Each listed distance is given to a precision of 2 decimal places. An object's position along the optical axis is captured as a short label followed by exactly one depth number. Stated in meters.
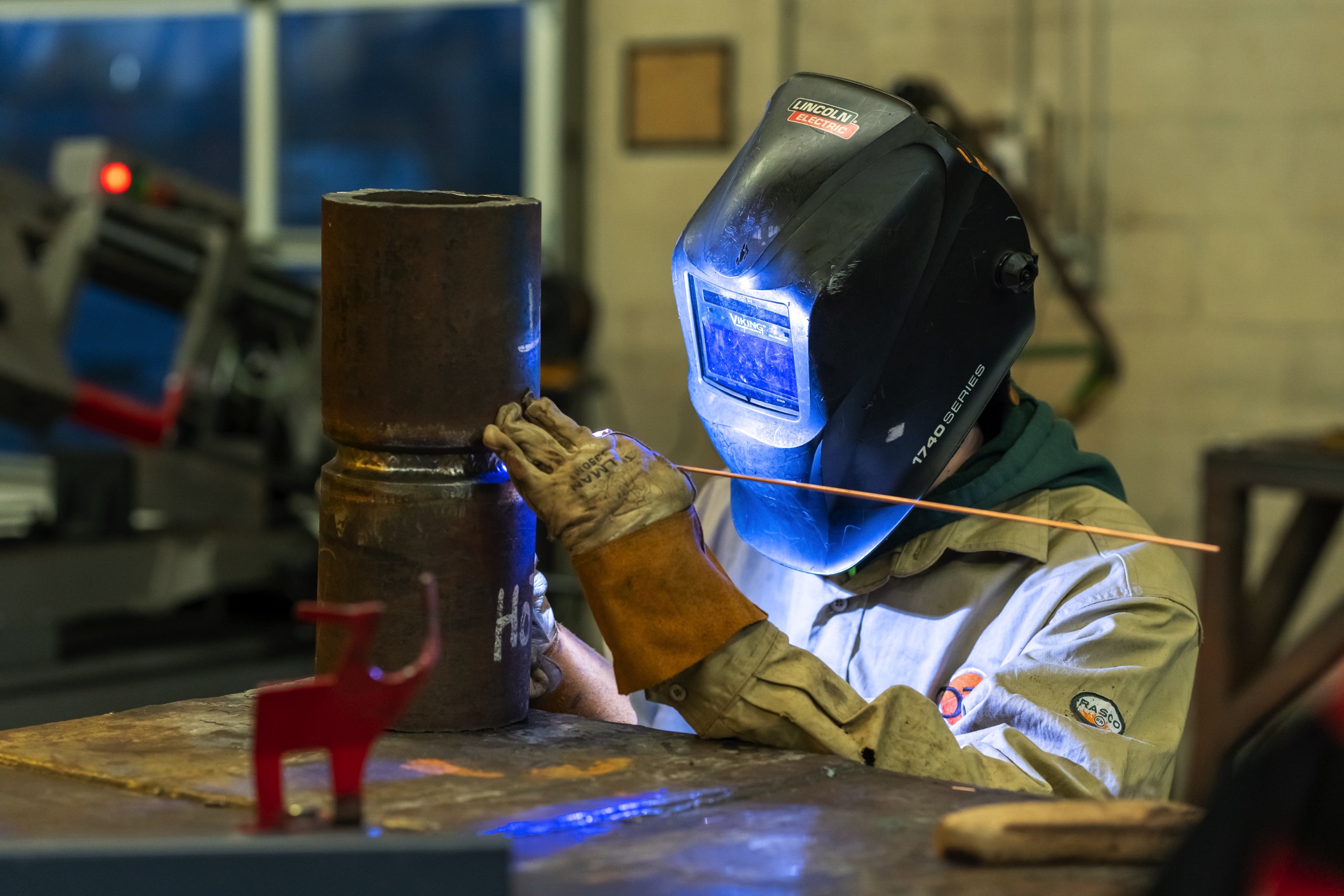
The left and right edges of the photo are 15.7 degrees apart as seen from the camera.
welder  3.76
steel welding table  3.45
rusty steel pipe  3.75
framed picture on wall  9.29
